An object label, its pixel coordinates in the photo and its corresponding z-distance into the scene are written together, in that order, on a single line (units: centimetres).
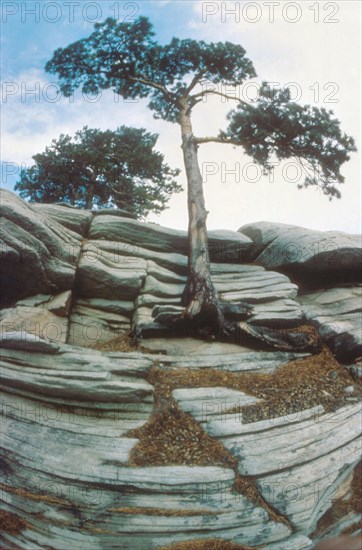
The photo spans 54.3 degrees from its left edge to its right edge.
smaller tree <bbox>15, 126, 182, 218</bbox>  2022
